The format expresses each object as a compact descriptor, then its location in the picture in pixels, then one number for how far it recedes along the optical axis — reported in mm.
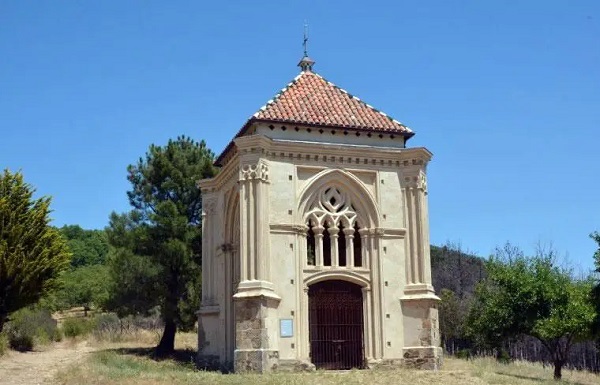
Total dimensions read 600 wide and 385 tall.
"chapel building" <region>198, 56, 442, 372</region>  22641
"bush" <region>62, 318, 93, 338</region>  40938
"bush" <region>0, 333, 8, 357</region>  27503
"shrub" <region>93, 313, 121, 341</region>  40000
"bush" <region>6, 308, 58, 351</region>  31516
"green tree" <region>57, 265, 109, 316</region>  61969
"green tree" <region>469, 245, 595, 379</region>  25141
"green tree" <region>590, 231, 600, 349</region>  22828
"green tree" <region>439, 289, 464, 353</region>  45125
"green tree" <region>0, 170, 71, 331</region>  27720
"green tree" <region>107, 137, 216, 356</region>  32125
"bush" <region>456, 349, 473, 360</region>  39125
